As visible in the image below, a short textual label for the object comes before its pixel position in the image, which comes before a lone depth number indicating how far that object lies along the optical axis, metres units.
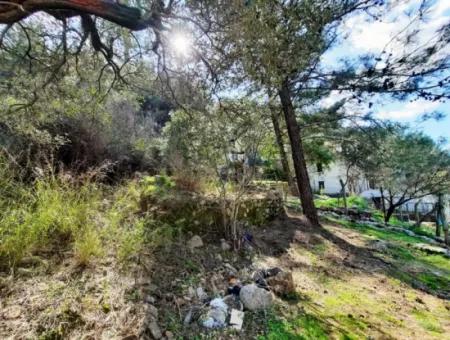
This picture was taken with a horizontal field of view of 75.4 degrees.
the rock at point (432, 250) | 5.23
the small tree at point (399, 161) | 6.46
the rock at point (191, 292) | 2.20
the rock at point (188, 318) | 1.94
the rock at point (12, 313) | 1.59
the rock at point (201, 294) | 2.21
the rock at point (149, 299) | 1.97
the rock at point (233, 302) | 2.16
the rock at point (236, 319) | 1.97
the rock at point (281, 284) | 2.51
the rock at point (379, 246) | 4.77
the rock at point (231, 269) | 2.66
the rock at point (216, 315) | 1.95
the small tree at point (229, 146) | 3.31
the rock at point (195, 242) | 2.95
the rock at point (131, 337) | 1.63
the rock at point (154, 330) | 1.75
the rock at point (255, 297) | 2.20
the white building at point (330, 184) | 17.68
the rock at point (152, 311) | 1.86
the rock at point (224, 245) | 3.11
